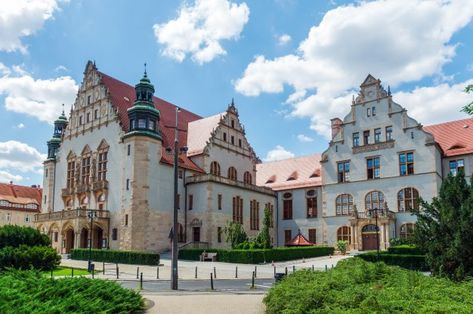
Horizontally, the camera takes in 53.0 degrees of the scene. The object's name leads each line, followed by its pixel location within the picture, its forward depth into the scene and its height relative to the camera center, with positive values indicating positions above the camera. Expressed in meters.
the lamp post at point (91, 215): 32.58 +1.02
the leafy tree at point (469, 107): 22.19 +5.61
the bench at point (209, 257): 41.50 -2.68
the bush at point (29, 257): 29.77 -1.97
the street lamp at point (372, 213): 49.91 +1.39
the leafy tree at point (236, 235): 44.94 -0.83
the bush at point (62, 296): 9.84 -1.62
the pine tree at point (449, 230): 15.09 -0.12
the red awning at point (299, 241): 54.03 -1.68
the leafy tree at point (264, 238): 42.62 -1.07
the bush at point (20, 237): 31.91 -0.73
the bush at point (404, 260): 32.12 -2.33
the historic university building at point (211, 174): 48.59 +5.75
